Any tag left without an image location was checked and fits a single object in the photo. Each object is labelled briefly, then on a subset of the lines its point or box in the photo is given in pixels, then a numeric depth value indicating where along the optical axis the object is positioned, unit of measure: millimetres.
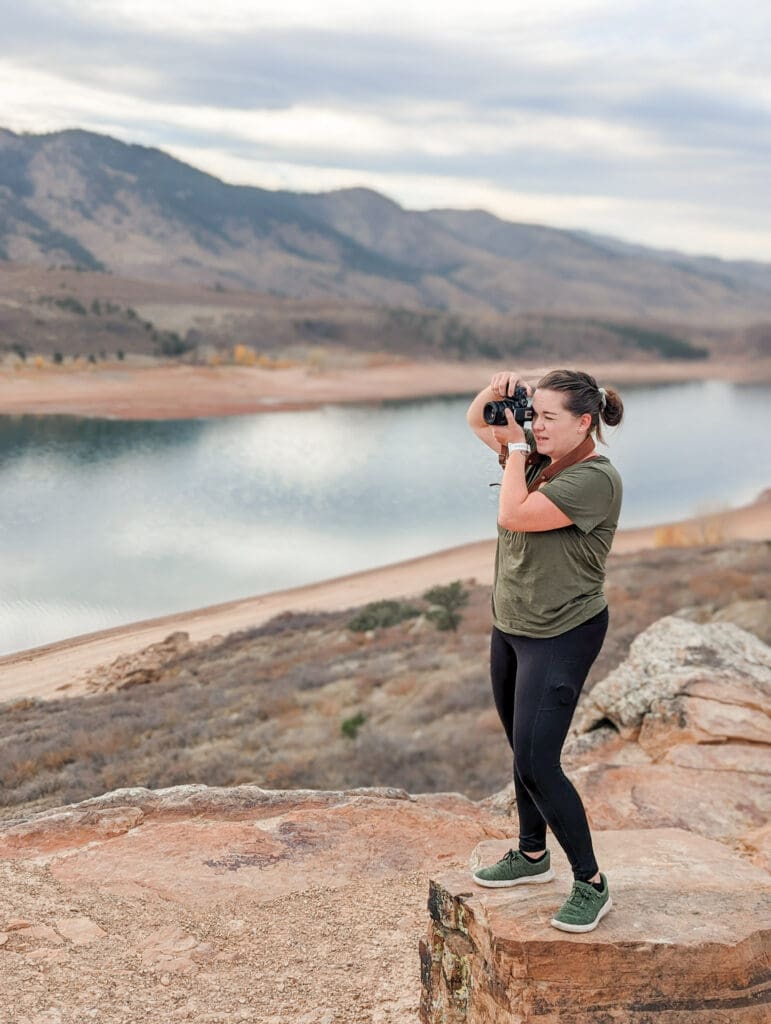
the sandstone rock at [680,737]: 5512
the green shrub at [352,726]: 9562
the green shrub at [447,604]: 14203
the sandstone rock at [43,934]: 3811
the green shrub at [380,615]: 14609
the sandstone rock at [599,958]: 2895
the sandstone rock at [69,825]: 4789
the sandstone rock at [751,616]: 11262
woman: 2912
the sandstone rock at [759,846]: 4751
